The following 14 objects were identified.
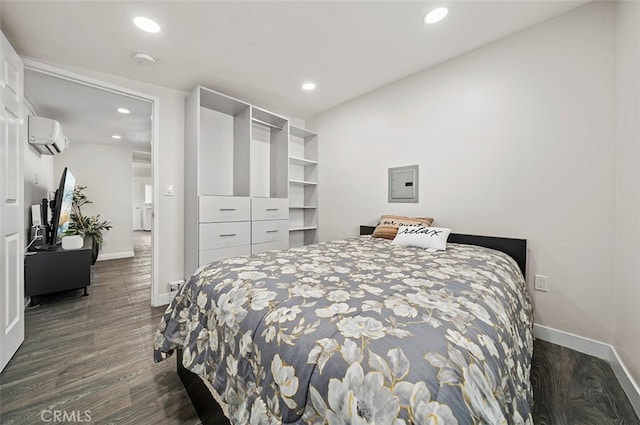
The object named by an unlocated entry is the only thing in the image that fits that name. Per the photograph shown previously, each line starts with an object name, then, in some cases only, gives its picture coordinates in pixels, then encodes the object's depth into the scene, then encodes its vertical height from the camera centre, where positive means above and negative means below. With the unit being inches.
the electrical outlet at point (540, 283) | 77.1 -22.2
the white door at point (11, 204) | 63.8 +1.4
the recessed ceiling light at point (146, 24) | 70.9 +52.6
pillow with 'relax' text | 79.1 -8.7
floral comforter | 22.4 -14.9
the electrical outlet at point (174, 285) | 109.3 -32.2
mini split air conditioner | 118.6 +36.4
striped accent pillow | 96.3 -5.2
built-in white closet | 104.3 +15.0
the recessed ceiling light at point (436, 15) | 69.9 +54.5
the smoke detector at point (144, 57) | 85.0 +51.6
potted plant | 167.6 -9.4
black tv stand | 104.7 -26.0
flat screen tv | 116.1 +0.8
